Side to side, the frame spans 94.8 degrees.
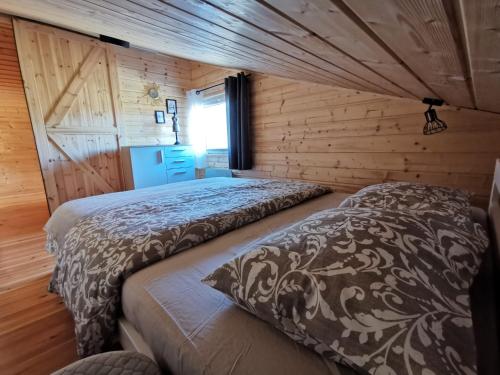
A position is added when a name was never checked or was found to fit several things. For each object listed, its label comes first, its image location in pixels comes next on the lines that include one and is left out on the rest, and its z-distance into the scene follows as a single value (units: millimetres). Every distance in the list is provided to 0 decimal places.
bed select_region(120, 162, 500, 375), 498
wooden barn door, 2912
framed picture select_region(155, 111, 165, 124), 3979
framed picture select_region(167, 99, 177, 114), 4070
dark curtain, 3229
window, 3920
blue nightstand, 3383
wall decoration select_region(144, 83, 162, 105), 3855
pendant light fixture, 1842
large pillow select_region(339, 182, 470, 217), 1119
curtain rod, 3746
